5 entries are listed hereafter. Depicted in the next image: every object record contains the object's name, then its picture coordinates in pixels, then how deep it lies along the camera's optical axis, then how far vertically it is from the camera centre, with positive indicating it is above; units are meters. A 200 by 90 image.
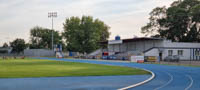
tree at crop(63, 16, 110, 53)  95.00 +5.72
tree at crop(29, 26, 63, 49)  123.56 +5.68
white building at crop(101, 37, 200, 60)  60.00 +0.14
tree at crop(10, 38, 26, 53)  126.56 +2.26
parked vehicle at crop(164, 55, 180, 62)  49.28 -1.87
